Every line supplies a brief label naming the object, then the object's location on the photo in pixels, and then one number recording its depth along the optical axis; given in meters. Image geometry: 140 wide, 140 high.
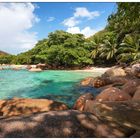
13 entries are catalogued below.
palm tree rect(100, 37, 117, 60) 18.05
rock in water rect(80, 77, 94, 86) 8.58
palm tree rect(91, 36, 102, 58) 19.15
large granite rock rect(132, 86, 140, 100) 4.40
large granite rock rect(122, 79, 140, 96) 5.25
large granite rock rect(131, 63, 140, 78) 9.01
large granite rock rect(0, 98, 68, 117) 3.87
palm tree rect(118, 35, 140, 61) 15.39
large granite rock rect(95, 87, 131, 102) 4.65
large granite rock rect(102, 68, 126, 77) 9.97
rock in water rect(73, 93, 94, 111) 4.61
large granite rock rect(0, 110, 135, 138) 1.95
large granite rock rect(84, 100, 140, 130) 2.78
